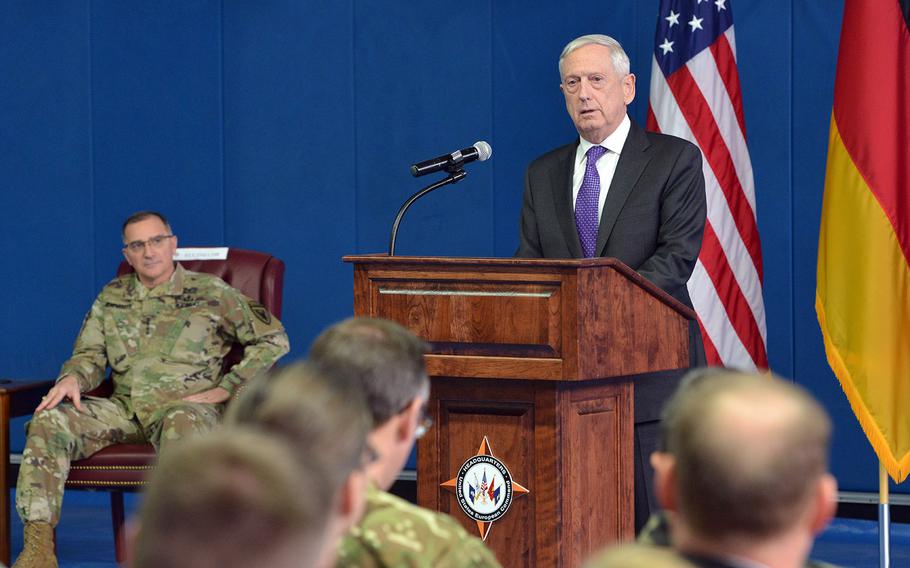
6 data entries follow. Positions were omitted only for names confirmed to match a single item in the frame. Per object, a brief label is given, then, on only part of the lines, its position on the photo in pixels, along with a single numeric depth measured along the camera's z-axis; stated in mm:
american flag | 9750
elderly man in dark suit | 7309
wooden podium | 6059
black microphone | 6910
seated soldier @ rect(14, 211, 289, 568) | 9305
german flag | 8492
